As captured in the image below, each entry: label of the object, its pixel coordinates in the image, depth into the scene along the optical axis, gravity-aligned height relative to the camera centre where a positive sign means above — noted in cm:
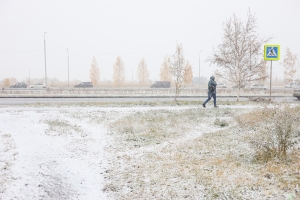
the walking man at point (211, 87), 1548 +13
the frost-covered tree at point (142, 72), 6619 +495
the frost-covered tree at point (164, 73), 6112 +437
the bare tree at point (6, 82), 5775 +213
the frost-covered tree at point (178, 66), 2061 +206
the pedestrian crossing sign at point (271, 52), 1410 +221
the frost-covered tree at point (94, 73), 5784 +420
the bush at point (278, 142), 662 -163
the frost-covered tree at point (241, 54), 1908 +284
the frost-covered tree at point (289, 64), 4575 +481
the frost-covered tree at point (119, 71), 5994 +467
